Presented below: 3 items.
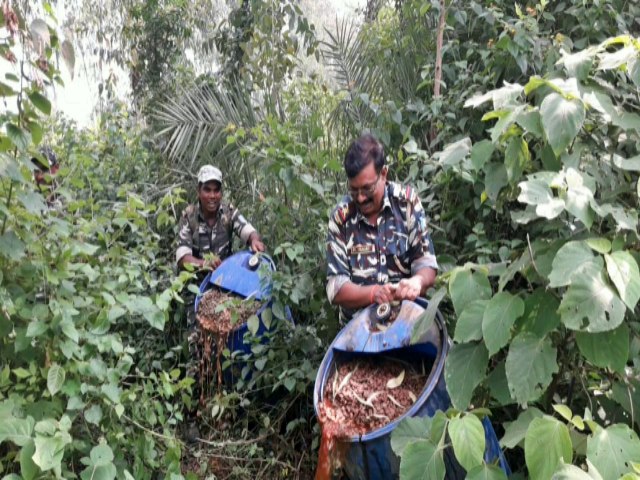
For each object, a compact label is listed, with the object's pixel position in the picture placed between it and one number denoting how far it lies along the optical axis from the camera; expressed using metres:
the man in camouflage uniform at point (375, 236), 2.91
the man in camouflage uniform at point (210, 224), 4.56
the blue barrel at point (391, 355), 2.09
